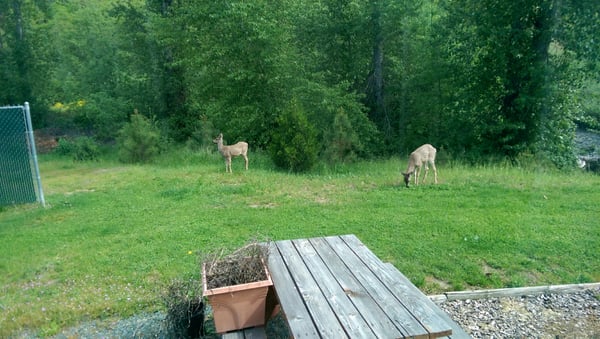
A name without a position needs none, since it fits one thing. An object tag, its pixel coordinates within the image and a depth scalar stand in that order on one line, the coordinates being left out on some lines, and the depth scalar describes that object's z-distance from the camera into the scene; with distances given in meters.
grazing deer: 8.16
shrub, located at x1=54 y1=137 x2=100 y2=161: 18.02
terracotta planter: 3.01
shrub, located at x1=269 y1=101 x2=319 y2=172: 11.08
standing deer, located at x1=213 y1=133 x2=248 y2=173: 10.08
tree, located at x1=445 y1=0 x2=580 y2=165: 13.32
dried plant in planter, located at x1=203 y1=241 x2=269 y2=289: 3.18
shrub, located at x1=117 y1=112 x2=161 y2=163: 14.76
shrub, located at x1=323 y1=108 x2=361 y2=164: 12.92
